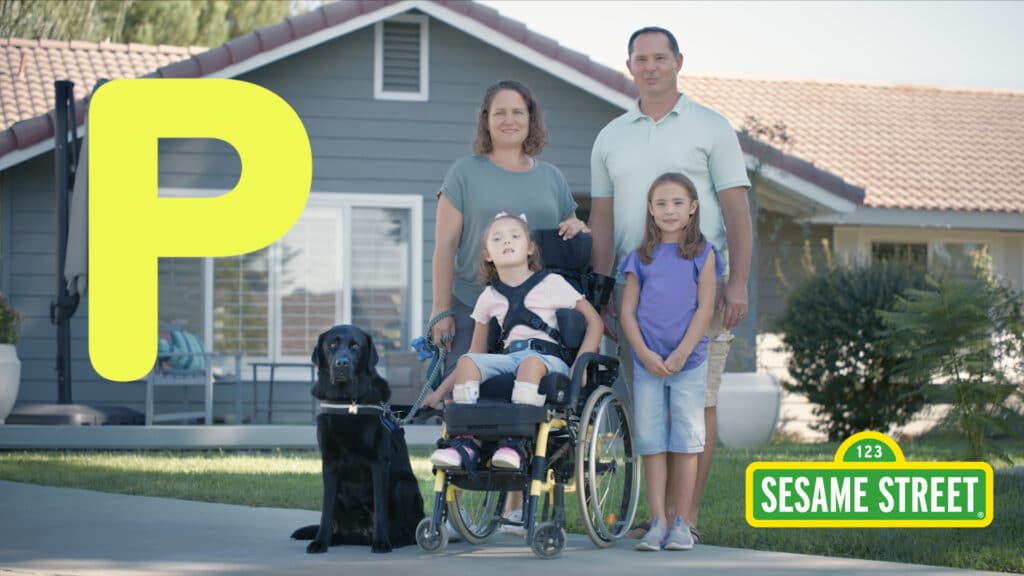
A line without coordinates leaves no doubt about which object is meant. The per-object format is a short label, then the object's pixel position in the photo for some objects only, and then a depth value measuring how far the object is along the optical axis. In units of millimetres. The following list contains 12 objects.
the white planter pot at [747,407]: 11930
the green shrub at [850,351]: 12406
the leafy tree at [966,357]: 8422
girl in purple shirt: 5781
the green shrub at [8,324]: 11758
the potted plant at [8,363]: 11375
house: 13023
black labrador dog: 5625
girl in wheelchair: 5535
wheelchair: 5363
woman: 6039
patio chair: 12164
